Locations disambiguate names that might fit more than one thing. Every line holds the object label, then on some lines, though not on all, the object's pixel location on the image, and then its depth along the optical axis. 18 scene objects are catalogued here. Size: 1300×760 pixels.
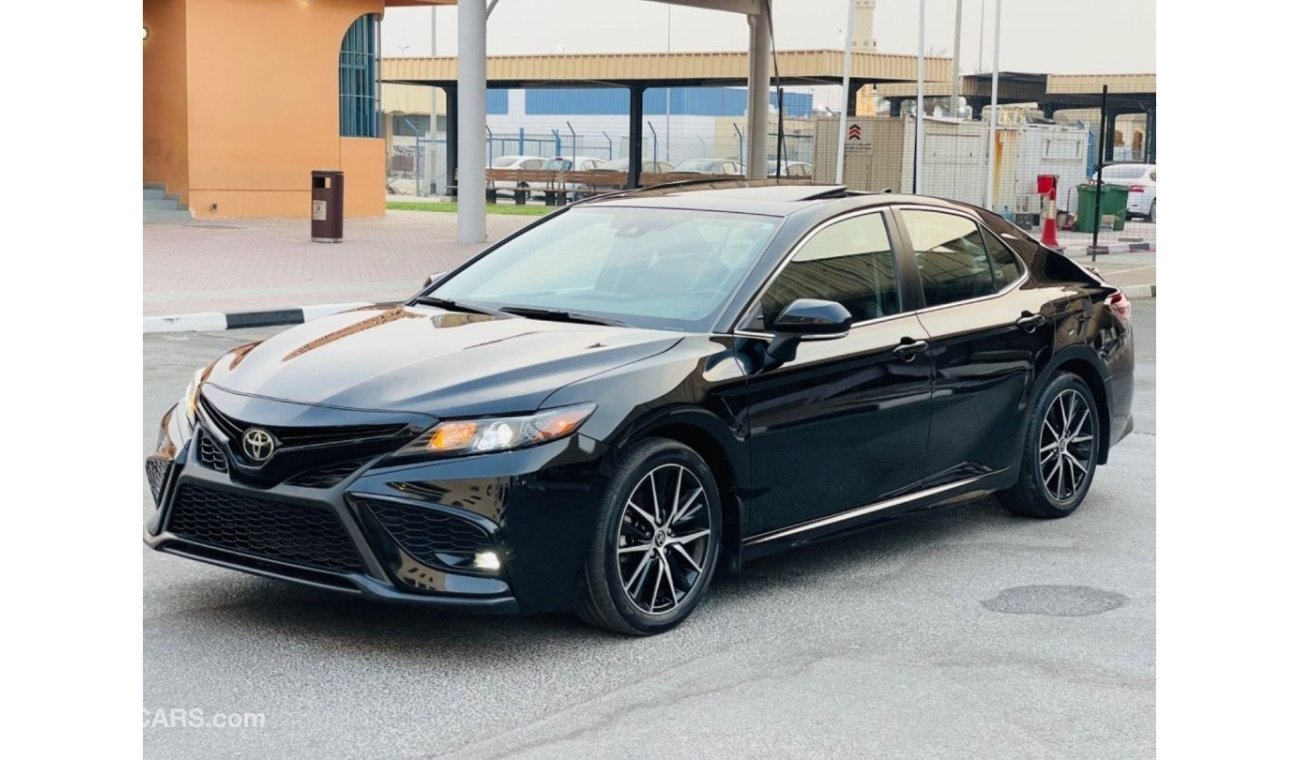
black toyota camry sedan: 4.81
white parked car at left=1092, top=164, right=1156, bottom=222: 40.81
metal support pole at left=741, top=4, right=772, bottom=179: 32.94
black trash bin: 23.83
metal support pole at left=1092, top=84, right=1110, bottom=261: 25.73
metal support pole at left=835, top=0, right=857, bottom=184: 30.05
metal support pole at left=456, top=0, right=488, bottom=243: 23.94
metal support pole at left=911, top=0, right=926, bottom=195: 29.78
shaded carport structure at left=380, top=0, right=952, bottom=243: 24.11
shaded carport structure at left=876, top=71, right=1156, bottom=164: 65.50
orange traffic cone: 24.79
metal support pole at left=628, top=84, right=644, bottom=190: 49.88
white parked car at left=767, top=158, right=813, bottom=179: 41.75
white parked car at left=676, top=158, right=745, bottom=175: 49.47
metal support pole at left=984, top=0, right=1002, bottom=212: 32.12
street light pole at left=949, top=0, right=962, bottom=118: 47.06
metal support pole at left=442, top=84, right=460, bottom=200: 50.79
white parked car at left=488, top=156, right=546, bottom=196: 50.03
